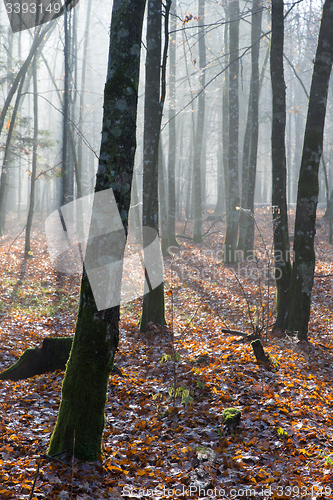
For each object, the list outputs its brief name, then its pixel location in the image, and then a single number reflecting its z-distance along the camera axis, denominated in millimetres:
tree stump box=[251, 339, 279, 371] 5746
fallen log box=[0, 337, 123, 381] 5613
